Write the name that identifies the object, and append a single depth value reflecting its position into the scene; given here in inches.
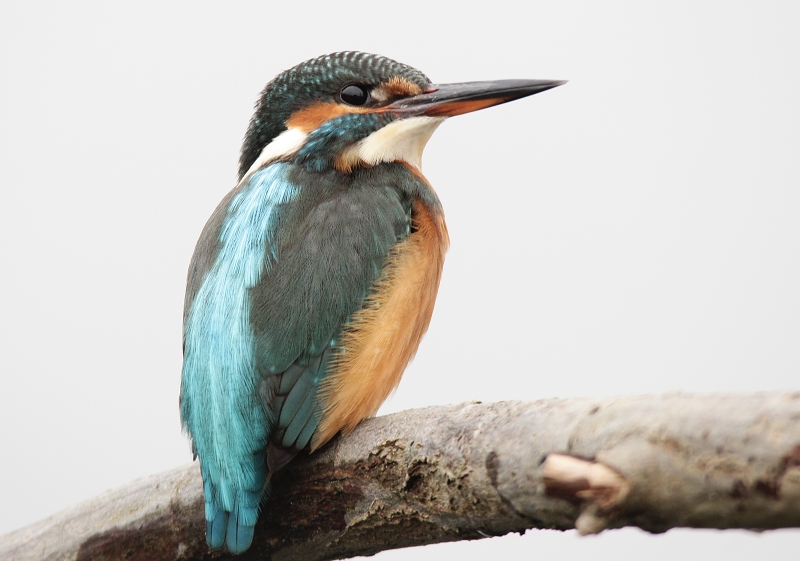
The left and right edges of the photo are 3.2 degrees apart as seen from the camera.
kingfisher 111.9
